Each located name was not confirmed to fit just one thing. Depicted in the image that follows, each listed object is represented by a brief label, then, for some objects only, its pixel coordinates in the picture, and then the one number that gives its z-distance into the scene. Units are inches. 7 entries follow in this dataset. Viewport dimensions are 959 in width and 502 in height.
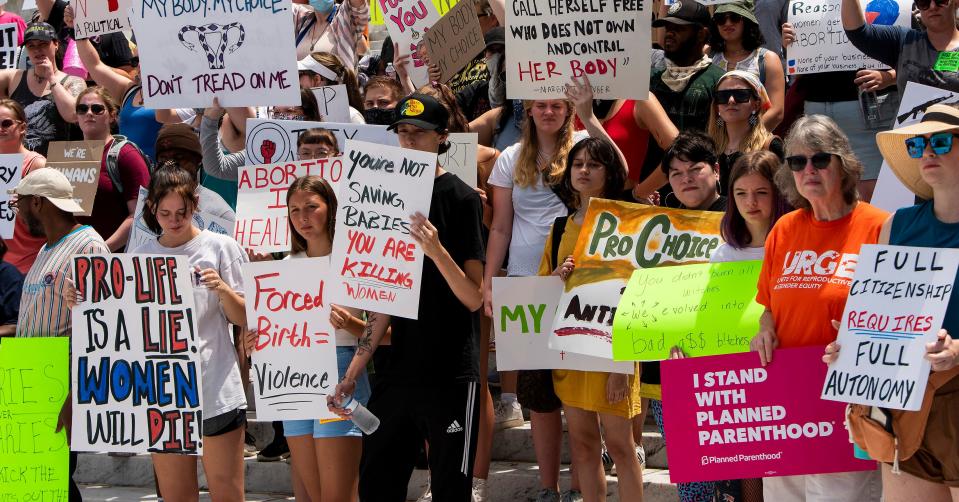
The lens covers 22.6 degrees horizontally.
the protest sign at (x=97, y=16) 708.5
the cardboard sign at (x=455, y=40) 620.7
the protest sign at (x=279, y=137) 566.3
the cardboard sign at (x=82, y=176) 619.6
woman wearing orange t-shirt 369.1
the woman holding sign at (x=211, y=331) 478.8
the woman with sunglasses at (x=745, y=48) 575.7
